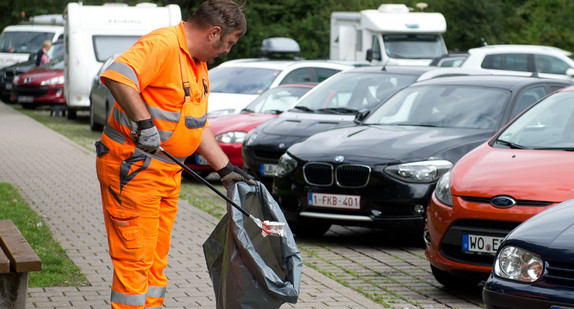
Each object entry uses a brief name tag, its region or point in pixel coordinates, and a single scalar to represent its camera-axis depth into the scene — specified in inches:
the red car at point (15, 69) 1117.7
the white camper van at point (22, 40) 1333.7
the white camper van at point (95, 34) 887.1
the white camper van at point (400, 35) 1102.4
